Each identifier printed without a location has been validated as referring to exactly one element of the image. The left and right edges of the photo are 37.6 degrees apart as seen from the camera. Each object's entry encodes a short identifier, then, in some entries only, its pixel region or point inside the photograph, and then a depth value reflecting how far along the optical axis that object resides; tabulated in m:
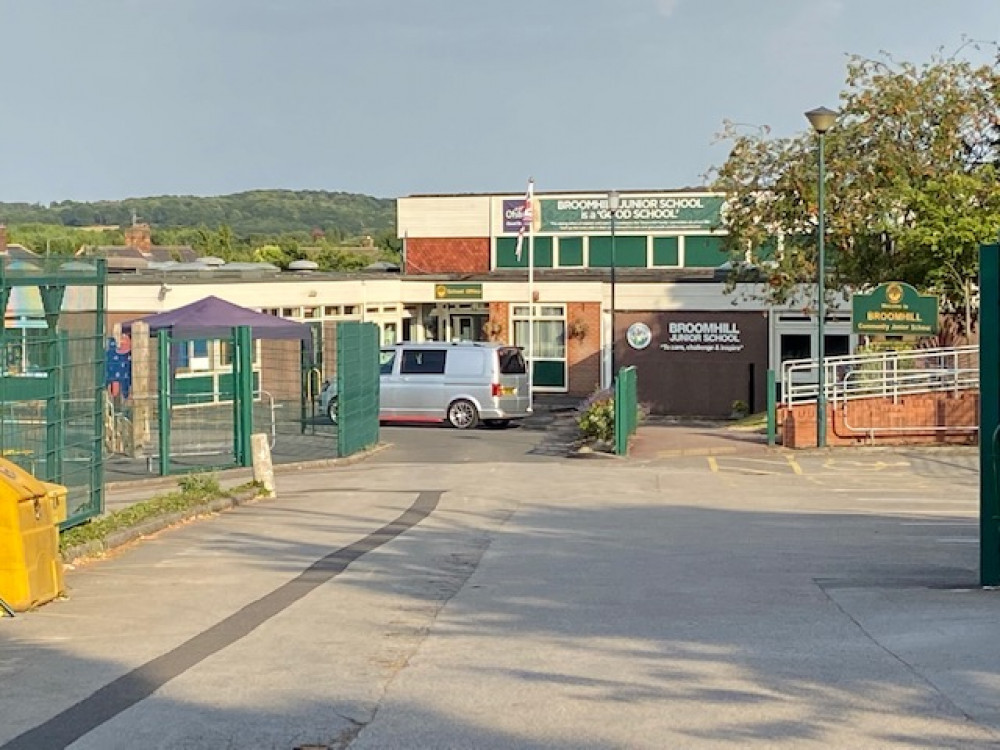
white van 33.19
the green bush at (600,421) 27.02
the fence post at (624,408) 25.92
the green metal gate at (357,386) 25.52
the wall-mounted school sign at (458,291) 44.81
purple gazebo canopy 26.97
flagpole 43.41
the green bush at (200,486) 16.70
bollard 18.53
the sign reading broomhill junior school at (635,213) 47.38
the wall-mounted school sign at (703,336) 42.09
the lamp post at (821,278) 24.77
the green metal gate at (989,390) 10.09
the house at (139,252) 48.00
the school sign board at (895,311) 26.91
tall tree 28.77
